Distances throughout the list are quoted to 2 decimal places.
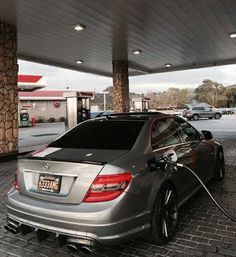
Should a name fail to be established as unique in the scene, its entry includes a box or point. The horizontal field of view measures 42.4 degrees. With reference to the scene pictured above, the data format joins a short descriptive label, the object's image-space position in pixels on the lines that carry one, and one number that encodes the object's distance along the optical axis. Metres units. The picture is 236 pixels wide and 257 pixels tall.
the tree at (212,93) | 69.88
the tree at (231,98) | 68.31
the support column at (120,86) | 15.83
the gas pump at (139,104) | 23.58
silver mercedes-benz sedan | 2.80
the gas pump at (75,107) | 14.11
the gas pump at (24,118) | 31.36
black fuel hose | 3.67
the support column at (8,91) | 8.98
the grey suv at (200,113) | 33.50
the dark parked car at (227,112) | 49.82
